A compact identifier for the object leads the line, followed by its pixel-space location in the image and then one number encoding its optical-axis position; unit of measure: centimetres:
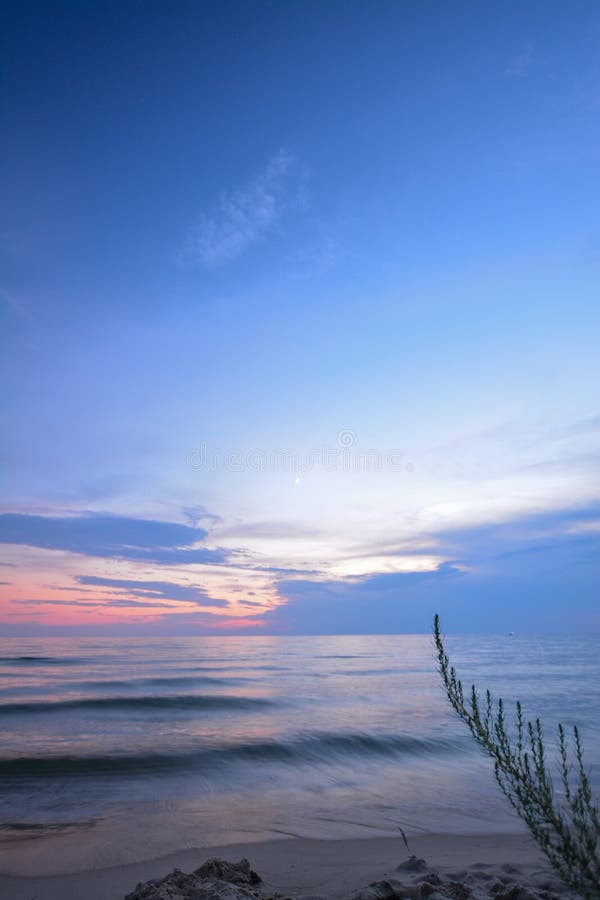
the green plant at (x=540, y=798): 333
